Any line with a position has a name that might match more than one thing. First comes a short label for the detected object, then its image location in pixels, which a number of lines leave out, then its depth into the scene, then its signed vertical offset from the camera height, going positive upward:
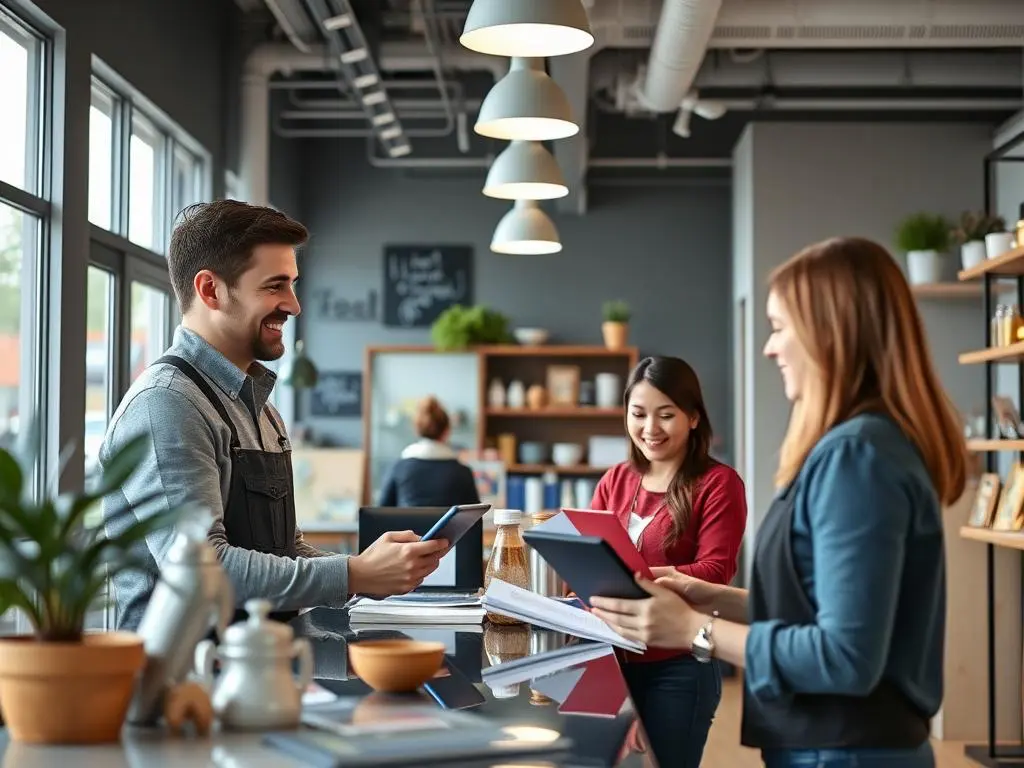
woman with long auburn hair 1.56 -0.18
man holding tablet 2.16 -0.08
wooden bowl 1.77 -0.38
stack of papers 2.62 -0.47
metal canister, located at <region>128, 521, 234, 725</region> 1.51 -0.27
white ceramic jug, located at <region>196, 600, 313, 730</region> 1.50 -0.34
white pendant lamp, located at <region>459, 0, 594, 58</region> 2.85 +0.82
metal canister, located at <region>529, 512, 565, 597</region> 3.26 -0.48
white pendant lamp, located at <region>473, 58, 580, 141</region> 3.49 +0.77
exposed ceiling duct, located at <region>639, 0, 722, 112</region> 5.26 +1.53
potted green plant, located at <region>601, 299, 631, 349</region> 8.67 +0.44
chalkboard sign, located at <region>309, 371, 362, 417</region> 9.21 -0.04
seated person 6.13 -0.43
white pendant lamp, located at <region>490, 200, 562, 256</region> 5.70 +0.70
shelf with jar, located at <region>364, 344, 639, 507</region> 8.70 -0.11
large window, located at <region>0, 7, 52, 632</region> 4.33 +0.57
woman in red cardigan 2.78 -0.28
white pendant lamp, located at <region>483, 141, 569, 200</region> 4.48 +0.76
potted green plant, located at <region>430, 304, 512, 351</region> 8.64 +0.42
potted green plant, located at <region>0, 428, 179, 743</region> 1.43 -0.27
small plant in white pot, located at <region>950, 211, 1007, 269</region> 6.16 +0.78
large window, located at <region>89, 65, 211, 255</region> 5.35 +1.03
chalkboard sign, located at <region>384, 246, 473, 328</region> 9.24 +0.80
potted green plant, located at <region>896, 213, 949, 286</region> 7.00 +0.79
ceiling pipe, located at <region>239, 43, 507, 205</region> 6.89 +1.57
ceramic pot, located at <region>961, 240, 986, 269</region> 6.25 +0.68
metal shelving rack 5.25 -0.22
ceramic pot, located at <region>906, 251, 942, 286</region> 6.99 +0.68
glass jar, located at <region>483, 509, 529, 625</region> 2.71 -0.35
